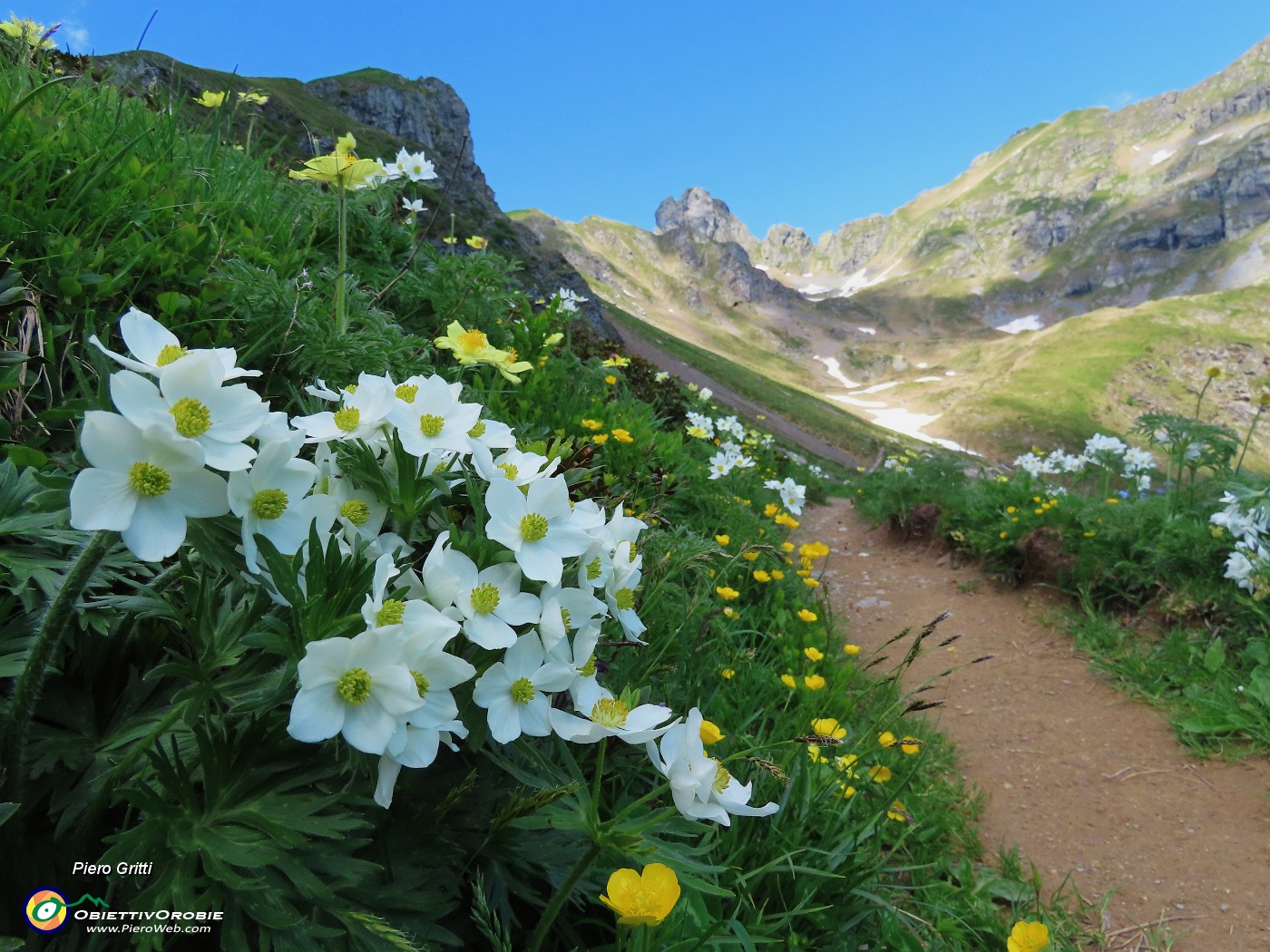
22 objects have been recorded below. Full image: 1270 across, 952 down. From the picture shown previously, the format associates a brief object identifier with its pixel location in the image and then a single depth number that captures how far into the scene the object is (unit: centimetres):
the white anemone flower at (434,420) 24
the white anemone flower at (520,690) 23
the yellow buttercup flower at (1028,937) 31
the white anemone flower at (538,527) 23
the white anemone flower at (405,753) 20
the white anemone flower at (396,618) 20
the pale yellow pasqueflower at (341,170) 39
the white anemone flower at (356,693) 19
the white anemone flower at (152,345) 21
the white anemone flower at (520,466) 26
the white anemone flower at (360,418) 23
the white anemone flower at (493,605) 22
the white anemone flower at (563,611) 23
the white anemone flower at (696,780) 24
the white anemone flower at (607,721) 24
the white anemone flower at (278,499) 20
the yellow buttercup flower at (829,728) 42
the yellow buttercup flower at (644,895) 22
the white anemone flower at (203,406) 19
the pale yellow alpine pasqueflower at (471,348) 41
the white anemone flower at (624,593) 27
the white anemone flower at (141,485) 18
